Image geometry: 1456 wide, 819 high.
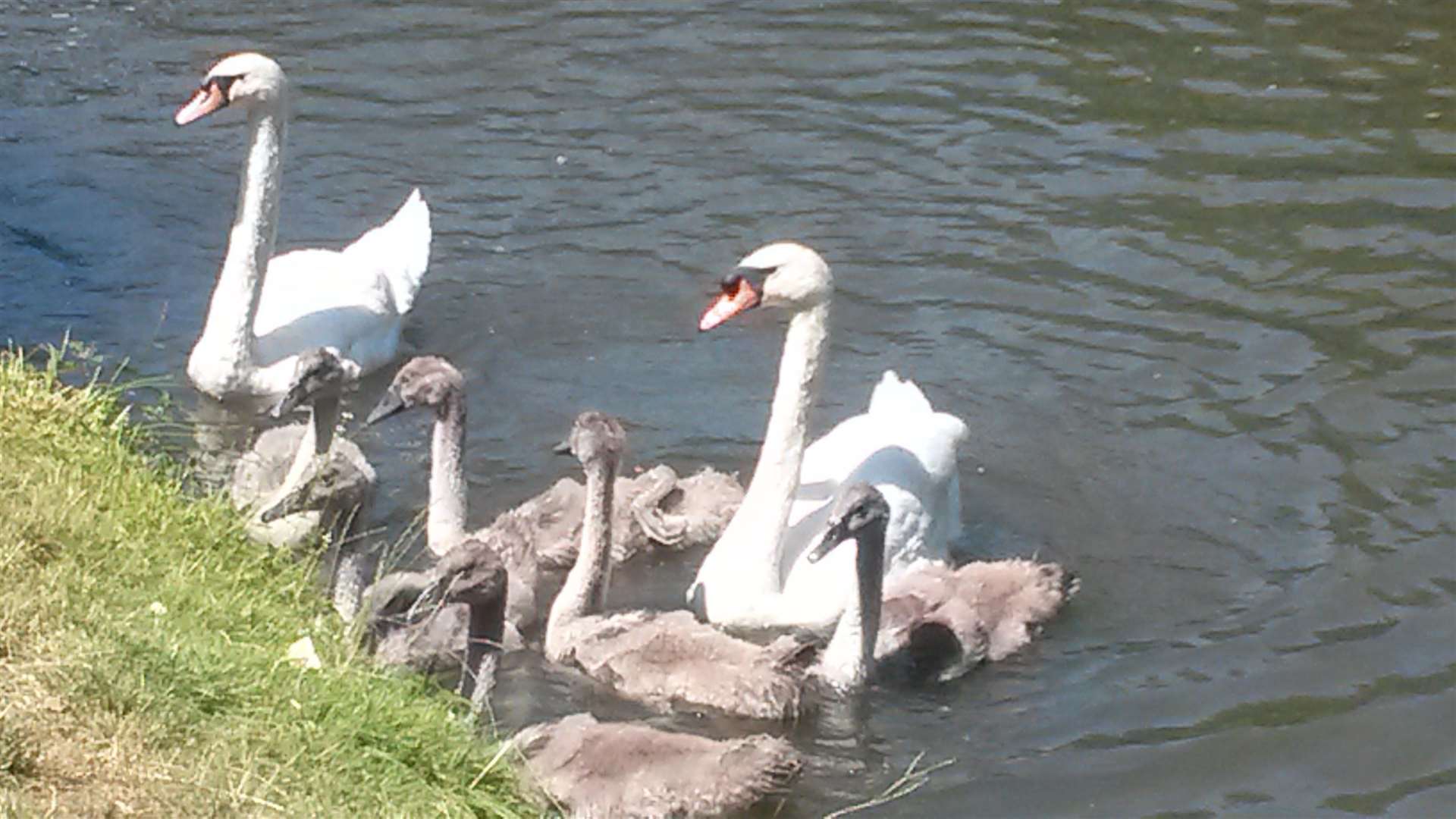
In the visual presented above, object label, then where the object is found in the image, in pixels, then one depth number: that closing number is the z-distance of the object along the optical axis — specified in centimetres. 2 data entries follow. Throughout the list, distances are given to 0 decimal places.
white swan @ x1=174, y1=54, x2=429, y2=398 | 1080
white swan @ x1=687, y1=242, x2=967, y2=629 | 910
